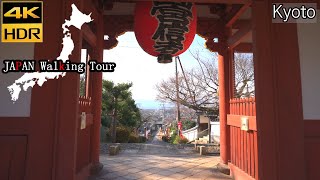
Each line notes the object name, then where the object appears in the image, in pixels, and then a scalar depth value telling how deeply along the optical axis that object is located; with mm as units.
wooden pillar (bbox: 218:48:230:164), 5543
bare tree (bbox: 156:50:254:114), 18828
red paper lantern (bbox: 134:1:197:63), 3414
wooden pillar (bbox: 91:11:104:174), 5101
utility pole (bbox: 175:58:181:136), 19820
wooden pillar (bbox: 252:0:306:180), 3188
